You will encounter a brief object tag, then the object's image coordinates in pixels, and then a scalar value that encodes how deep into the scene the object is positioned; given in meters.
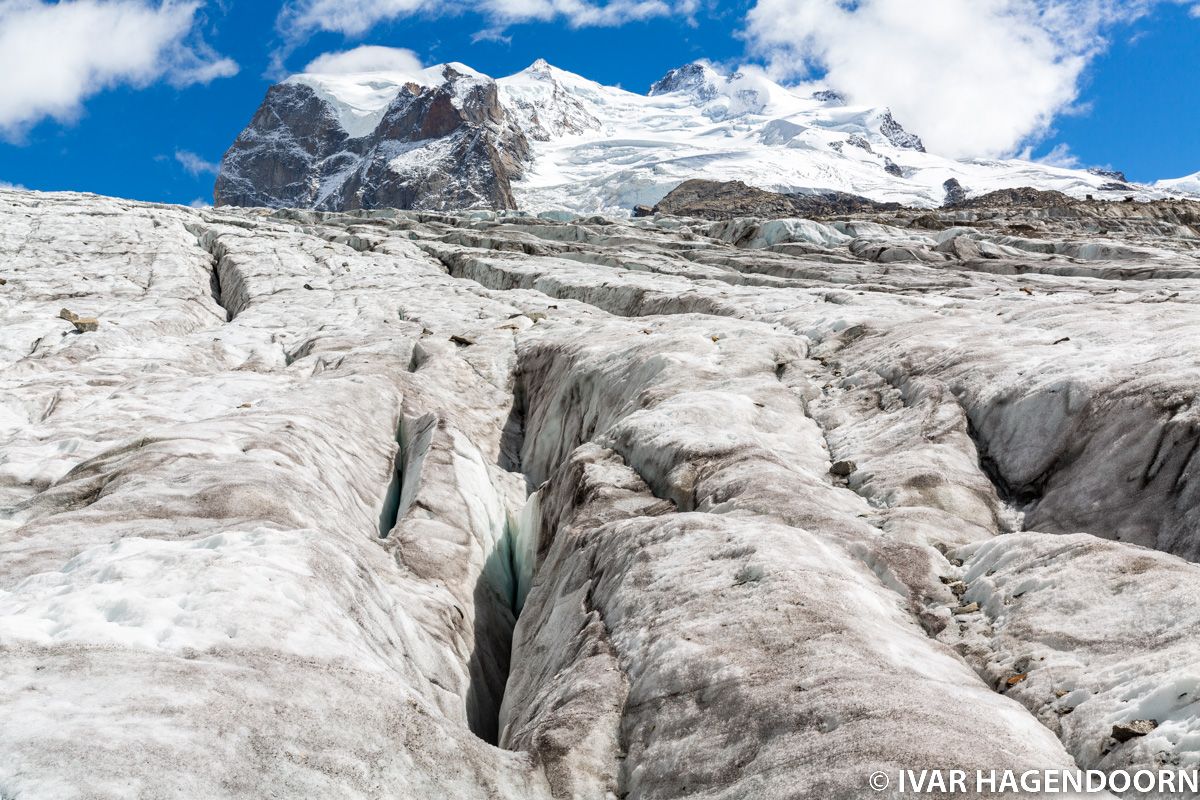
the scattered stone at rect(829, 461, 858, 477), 12.93
